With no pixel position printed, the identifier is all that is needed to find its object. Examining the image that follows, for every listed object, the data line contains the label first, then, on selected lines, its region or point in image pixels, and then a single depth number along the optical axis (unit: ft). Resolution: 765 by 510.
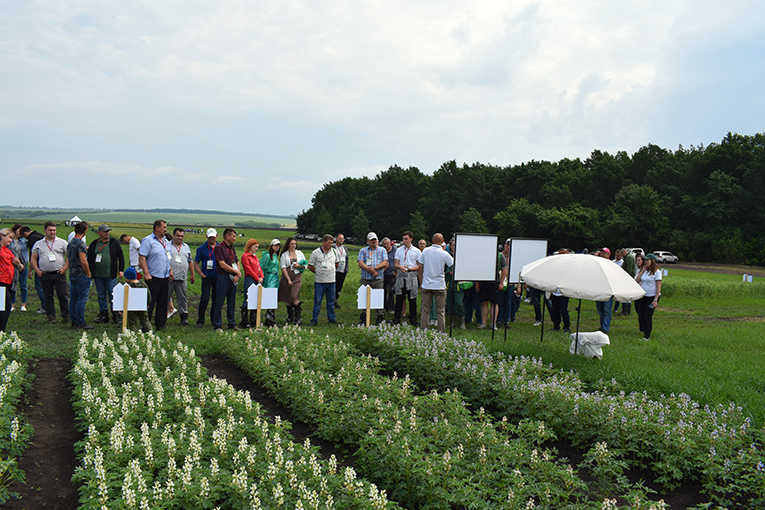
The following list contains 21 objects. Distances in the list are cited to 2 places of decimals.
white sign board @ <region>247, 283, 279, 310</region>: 38.27
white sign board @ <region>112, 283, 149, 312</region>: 33.40
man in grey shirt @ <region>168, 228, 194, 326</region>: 41.29
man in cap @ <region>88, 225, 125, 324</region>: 39.70
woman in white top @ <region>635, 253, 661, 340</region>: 39.73
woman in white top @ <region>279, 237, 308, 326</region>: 42.09
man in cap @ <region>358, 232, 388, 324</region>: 43.14
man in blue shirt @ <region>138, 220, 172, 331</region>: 35.32
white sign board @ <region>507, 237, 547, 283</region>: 38.75
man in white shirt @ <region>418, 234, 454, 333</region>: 37.40
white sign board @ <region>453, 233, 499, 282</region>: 36.70
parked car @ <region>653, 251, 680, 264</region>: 177.98
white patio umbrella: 28.14
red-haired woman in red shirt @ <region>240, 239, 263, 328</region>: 39.78
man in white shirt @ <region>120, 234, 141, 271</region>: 37.80
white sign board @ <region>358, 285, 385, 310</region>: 40.19
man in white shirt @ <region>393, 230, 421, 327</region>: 44.29
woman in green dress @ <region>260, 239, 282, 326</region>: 41.57
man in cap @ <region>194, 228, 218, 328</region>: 39.44
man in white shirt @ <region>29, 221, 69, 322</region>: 38.75
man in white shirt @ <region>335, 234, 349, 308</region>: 46.60
